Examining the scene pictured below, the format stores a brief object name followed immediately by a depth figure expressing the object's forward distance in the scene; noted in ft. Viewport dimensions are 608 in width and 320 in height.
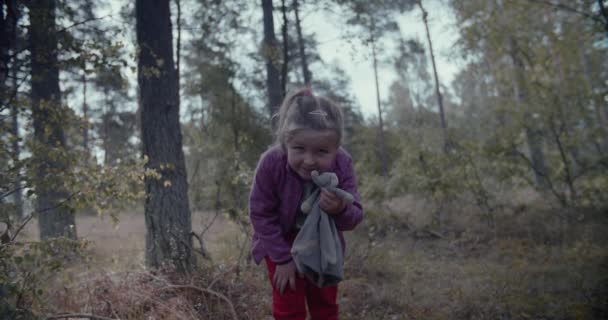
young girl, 6.72
